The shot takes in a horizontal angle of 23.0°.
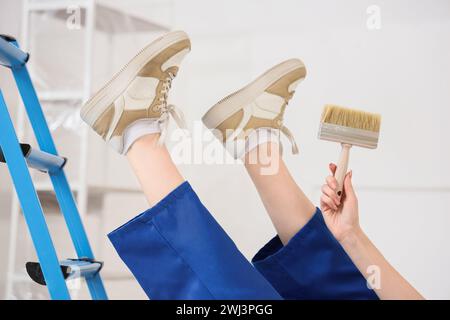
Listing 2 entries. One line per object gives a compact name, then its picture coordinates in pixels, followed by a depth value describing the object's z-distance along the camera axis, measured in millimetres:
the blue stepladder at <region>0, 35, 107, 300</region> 2345
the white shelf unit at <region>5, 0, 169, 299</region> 3412
